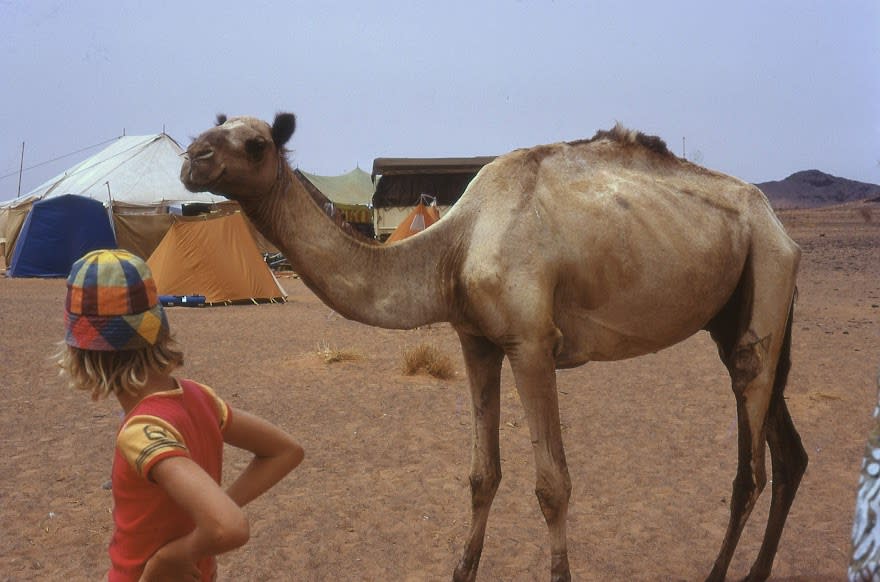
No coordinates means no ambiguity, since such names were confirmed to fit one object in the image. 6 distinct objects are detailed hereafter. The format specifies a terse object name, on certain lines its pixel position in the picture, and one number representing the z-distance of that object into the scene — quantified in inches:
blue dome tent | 945.5
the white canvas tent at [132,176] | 1200.8
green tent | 2076.3
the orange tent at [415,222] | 600.4
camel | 145.3
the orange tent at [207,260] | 691.4
